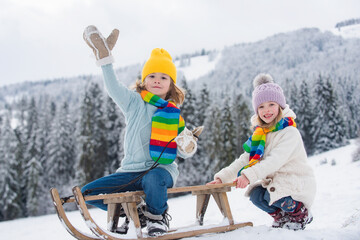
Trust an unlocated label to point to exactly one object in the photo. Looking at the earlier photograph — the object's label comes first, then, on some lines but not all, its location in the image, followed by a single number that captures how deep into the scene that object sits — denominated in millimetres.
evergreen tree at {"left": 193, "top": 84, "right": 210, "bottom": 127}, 29531
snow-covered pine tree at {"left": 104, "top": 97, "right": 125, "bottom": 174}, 27609
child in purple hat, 3145
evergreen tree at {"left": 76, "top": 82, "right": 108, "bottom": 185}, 26422
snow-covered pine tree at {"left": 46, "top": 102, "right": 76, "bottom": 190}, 30156
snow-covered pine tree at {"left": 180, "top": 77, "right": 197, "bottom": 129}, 27047
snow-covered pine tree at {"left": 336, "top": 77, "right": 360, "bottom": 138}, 44156
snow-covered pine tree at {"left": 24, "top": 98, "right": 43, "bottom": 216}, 27027
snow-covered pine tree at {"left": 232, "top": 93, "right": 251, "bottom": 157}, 31781
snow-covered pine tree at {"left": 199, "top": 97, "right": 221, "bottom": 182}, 27219
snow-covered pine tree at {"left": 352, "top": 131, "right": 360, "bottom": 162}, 13266
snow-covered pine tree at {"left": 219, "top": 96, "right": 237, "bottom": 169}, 27547
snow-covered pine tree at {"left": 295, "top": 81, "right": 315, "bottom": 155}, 33656
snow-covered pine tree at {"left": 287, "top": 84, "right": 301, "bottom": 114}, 34625
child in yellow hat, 2928
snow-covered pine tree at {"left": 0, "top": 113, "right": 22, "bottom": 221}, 26047
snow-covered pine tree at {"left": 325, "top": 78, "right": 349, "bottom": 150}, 30688
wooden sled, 2596
